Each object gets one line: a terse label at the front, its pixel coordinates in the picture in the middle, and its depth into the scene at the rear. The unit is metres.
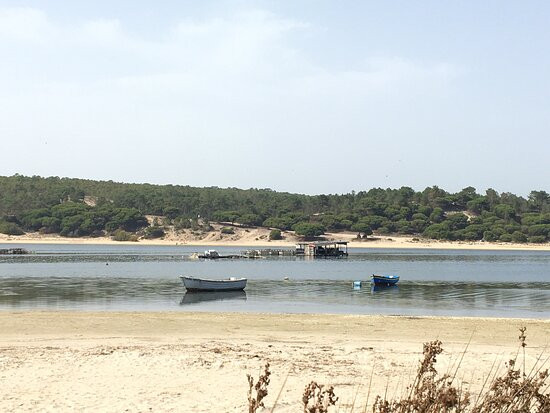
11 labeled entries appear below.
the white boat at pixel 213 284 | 50.12
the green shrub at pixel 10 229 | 169.00
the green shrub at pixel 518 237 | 170.25
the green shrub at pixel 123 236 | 168.88
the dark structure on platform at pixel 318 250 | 117.12
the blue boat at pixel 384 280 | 56.91
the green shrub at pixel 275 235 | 172.00
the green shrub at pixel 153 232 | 173.00
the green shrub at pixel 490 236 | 170.25
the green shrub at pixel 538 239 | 170.88
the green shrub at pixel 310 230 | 167.75
